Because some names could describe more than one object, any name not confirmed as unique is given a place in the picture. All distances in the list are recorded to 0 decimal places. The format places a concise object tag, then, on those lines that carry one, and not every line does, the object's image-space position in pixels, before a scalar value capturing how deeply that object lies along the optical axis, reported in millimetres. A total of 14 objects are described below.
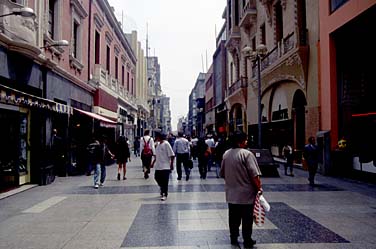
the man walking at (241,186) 5266
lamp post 16453
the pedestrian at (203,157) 13867
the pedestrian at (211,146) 17234
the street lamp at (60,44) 12570
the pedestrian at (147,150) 13586
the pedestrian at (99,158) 11781
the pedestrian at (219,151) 15320
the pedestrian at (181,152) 13500
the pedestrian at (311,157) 11688
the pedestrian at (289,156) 14723
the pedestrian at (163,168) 9375
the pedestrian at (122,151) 14016
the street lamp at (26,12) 8455
